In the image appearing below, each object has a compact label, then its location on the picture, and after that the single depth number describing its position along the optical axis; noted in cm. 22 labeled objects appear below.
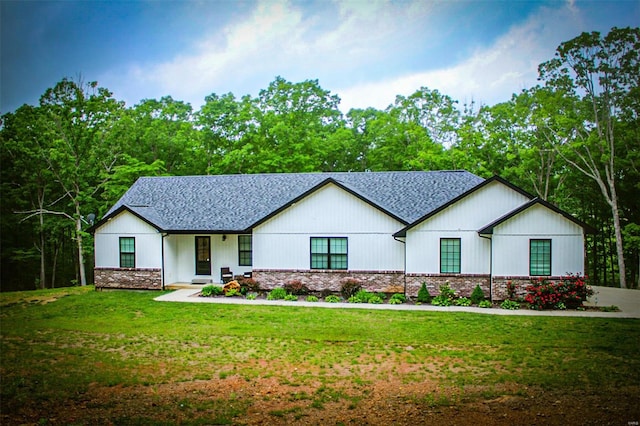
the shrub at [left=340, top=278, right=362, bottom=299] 1811
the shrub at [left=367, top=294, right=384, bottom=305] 1736
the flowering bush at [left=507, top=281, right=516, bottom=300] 1661
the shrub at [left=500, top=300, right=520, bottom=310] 1605
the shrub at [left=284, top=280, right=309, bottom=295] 1856
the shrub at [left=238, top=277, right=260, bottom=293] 1900
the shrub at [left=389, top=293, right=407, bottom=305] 1722
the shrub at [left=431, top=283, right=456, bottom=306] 1695
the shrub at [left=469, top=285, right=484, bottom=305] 1678
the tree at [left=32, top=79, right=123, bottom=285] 2478
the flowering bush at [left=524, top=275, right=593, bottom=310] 1588
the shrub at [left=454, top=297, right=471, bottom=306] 1673
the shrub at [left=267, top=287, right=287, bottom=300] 1809
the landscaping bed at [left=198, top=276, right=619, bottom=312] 1593
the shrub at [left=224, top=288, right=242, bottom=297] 1861
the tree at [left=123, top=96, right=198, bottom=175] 3497
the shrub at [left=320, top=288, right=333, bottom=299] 1852
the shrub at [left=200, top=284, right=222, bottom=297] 1866
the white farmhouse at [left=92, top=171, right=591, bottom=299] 1670
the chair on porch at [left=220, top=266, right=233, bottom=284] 2023
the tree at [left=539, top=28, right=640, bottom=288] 2048
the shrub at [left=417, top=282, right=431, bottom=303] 1728
